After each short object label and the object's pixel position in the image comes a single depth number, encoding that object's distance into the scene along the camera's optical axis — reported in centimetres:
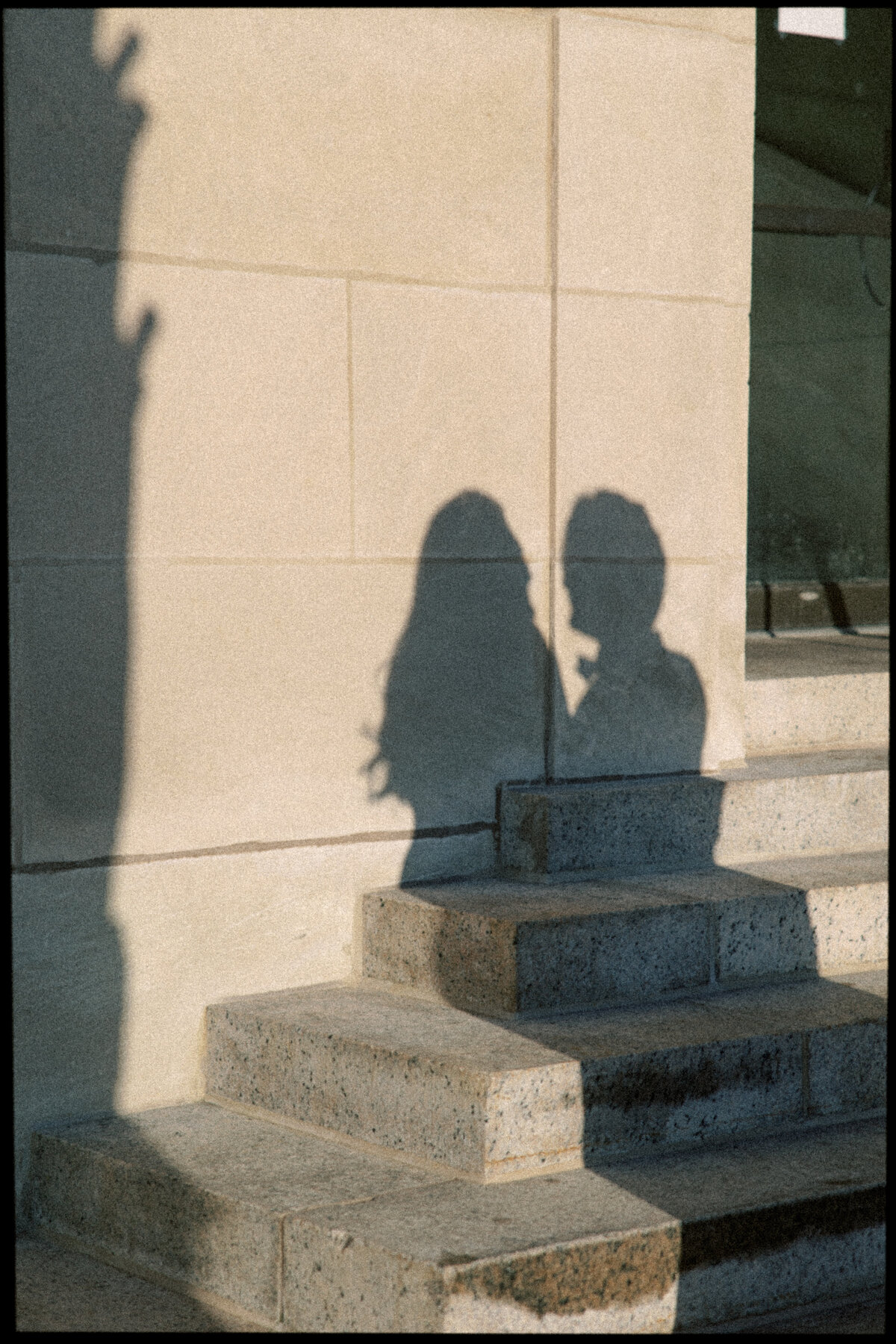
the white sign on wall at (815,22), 848
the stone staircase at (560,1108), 386
